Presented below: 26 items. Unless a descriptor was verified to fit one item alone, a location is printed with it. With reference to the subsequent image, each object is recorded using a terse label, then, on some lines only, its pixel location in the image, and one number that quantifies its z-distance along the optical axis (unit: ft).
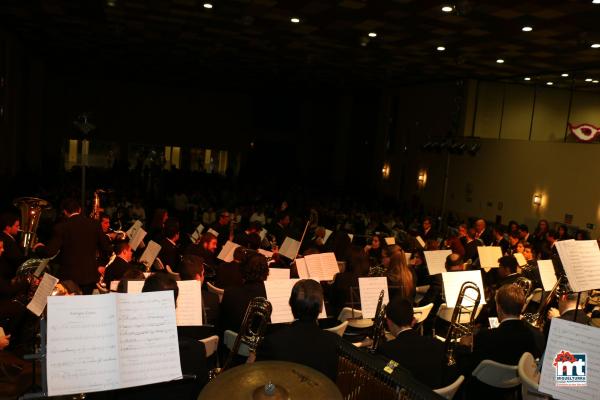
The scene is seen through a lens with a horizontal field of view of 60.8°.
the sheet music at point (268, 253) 24.59
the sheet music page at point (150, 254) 21.74
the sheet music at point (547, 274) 21.11
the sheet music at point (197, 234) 28.33
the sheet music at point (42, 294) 12.61
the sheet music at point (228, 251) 23.52
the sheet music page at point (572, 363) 8.75
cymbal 6.61
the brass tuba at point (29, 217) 23.56
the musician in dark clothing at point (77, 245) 19.81
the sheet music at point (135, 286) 14.19
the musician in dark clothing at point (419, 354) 11.48
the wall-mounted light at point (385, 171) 67.41
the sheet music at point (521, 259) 28.35
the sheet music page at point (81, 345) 7.64
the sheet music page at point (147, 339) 8.15
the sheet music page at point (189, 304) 13.88
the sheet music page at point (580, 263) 15.14
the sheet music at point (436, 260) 23.80
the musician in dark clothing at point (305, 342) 10.58
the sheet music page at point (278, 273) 17.81
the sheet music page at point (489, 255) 27.25
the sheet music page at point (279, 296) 14.64
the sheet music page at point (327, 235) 31.12
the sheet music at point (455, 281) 18.01
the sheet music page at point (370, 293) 16.62
